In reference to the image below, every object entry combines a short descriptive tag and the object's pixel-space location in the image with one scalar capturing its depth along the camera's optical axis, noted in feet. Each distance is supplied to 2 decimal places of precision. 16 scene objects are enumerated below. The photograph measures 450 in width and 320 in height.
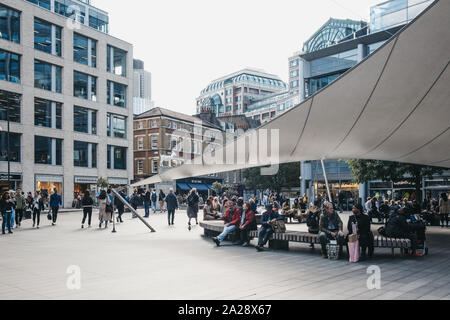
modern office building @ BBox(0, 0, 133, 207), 119.96
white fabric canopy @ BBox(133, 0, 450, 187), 23.35
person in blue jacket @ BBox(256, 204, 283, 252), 36.40
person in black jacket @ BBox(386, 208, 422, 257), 32.50
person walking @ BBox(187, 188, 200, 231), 58.70
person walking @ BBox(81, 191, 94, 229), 60.39
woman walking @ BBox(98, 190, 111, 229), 58.49
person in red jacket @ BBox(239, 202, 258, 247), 39.04
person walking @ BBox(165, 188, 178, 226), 62.59
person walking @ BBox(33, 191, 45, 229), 60.80
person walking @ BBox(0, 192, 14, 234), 51.96
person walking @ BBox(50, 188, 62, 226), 62.67
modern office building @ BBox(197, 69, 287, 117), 424.87
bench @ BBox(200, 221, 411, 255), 31.09
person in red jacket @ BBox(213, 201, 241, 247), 38.81
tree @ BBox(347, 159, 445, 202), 86.38
